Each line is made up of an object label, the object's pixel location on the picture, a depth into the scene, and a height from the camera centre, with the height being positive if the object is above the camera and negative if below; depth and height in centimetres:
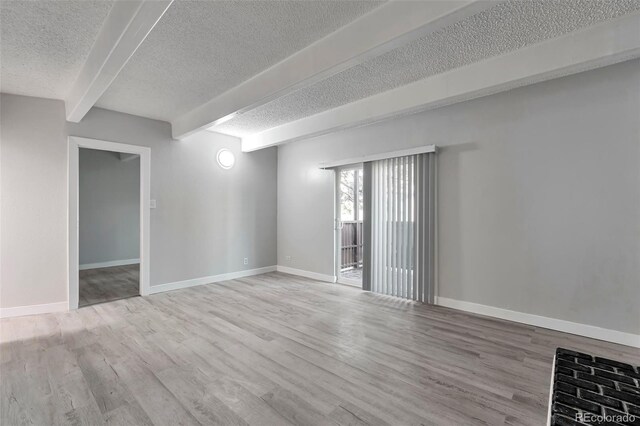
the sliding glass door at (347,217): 556 -5
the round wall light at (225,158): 573 +107
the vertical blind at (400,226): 426 -18
